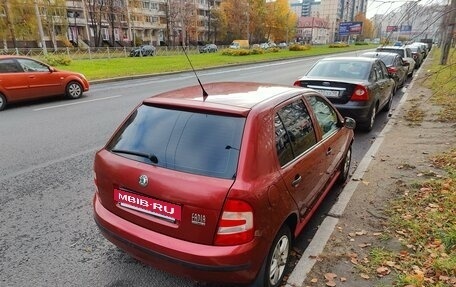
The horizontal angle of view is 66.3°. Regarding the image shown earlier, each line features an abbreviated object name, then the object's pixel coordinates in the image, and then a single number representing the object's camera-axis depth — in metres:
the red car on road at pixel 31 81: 10.34
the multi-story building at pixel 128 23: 57.08
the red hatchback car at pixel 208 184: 2.35
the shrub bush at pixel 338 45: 73.69
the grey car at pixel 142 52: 42.59
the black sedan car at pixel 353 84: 7.27
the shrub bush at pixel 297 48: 53.76
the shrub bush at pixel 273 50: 47.97
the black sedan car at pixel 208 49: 55.12
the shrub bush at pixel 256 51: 41.41
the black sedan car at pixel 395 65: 12.29
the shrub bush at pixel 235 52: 38.91
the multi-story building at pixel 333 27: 109.02
